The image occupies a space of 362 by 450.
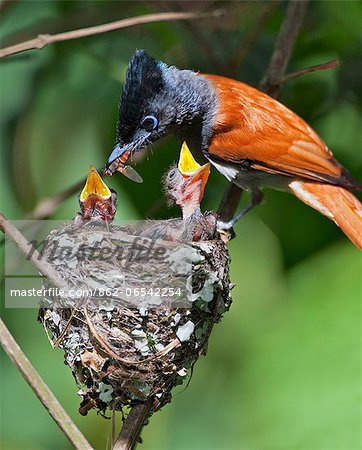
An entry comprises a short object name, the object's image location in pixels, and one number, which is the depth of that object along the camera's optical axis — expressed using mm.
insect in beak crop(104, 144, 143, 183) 8070
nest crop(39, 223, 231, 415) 6504
